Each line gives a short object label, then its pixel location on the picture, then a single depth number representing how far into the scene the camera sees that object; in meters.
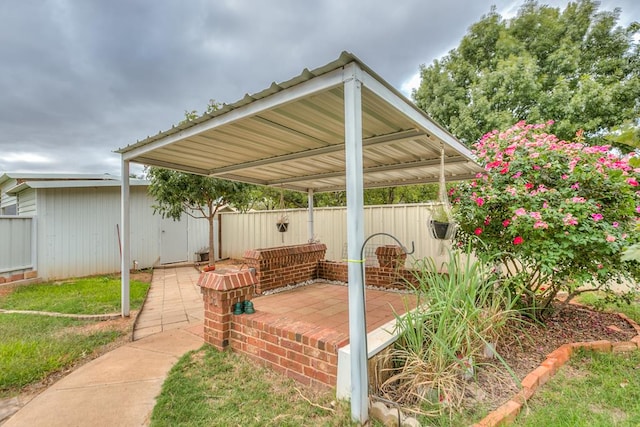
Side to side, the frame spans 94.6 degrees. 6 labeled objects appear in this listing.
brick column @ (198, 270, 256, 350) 3.24
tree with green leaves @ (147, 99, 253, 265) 8.09
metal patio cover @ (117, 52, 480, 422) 2.15
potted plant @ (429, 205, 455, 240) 3.33
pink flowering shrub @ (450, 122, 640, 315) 3.09
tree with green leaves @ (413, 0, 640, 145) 8.51
